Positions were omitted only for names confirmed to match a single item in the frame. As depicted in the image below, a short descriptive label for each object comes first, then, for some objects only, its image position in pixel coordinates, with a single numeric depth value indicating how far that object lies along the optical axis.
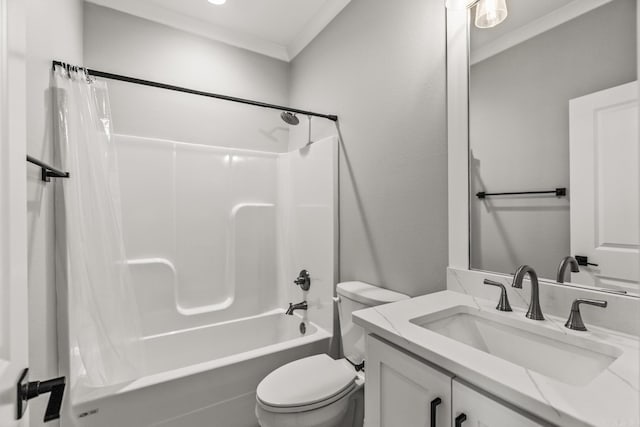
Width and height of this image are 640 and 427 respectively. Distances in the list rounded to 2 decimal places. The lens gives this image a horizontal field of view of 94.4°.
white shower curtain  1.30
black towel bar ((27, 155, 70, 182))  1.16
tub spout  2.17
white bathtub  1.30
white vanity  0.57
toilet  1.23
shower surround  2.00
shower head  2.06
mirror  0.89
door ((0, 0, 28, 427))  0.49
